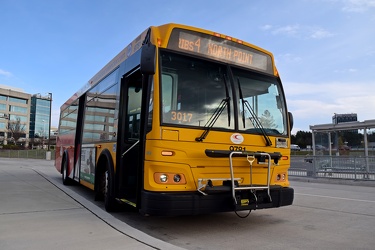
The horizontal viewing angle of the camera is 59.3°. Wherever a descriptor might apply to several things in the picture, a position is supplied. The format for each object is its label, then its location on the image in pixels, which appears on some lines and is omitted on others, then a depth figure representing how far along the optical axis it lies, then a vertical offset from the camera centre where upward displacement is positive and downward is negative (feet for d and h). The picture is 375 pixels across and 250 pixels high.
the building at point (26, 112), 314.74 +51.62
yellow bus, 16.85 +1.73
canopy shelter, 53.62 +5.44
